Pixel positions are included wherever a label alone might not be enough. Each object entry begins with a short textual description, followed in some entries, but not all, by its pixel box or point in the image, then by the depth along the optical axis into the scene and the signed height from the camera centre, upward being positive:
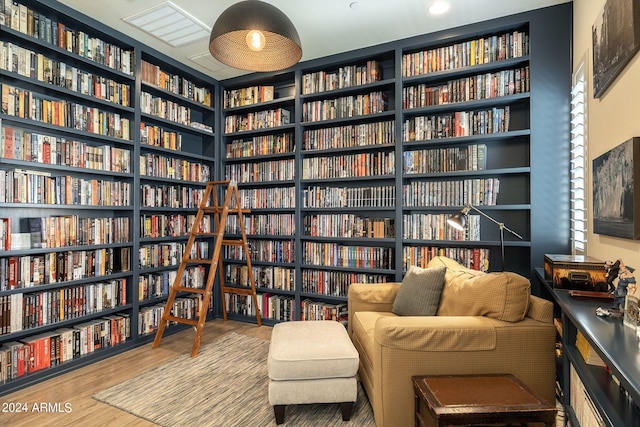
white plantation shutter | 2.35 +0.36
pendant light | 1.60 +0.87
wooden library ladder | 3.19 -0.46
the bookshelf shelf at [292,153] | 2.75 +0.60
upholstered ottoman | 2.01 -0.93
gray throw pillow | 2.38 -0.56
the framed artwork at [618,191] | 1.44 +0.10
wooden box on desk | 1.80 -0.32
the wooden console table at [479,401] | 1.41 -0.79
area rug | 2.10 -1.22
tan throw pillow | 1.89 -0.47
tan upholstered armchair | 1.82 -0.70
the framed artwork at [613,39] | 1.45 +0.80
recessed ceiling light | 2.67 +1.57
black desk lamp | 2.51 -0.05
